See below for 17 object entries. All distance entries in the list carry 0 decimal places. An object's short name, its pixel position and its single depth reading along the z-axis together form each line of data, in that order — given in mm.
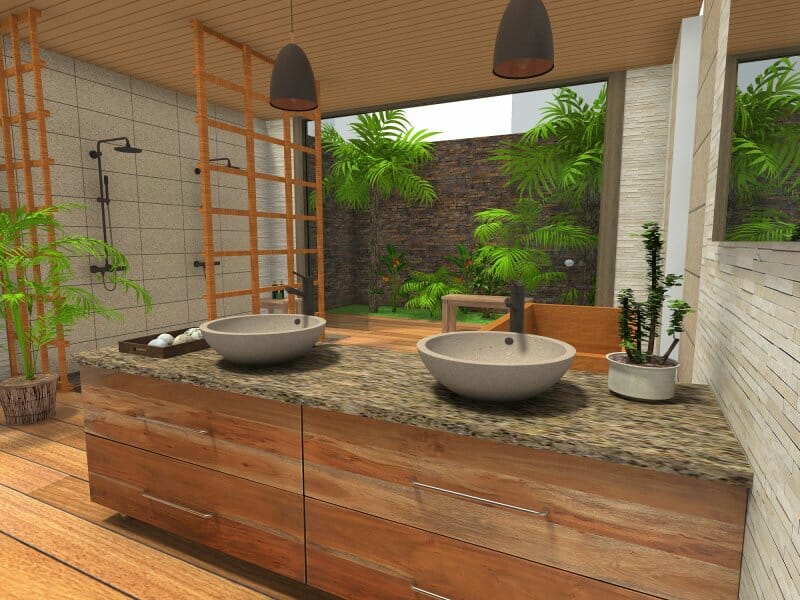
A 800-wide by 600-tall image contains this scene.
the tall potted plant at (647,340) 1180
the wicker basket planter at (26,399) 2883
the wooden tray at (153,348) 1698
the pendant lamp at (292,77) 1931
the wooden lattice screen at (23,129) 3172
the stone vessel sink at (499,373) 1098
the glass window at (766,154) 754
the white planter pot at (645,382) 1171
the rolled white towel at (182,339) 1792
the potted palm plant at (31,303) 2793
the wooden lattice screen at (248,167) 3258
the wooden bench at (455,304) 3799
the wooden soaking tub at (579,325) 3223
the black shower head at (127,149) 3799
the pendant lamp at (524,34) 1422
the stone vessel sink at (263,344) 1464
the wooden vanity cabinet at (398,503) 950
